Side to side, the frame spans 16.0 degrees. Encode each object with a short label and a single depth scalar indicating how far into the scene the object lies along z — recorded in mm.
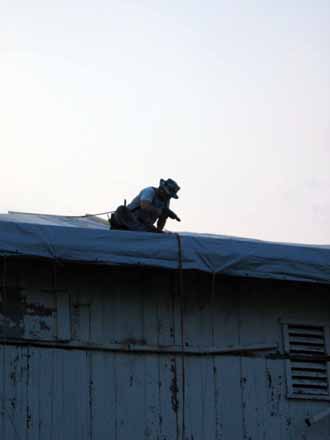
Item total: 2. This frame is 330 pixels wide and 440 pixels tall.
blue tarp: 15312
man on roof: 16859
